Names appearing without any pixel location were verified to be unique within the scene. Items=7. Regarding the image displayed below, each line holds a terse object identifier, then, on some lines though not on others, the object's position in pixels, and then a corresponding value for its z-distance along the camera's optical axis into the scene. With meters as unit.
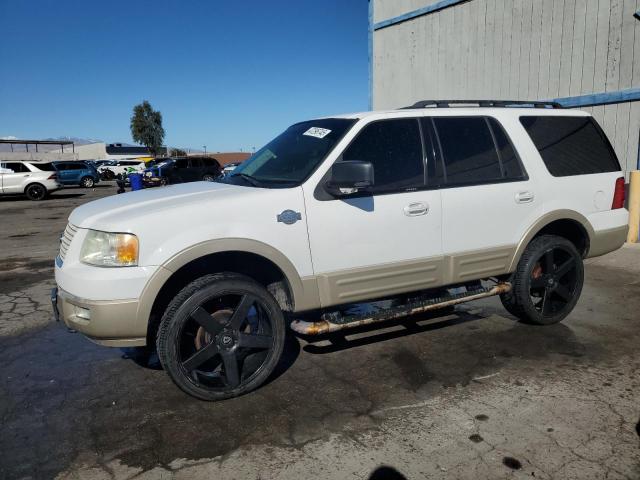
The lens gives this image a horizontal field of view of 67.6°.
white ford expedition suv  3.00
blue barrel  18.59
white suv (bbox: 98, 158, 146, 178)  37.40
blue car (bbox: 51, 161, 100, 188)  27.84
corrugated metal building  8.12
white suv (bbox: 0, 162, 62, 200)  21.28
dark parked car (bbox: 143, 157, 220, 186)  23.31
